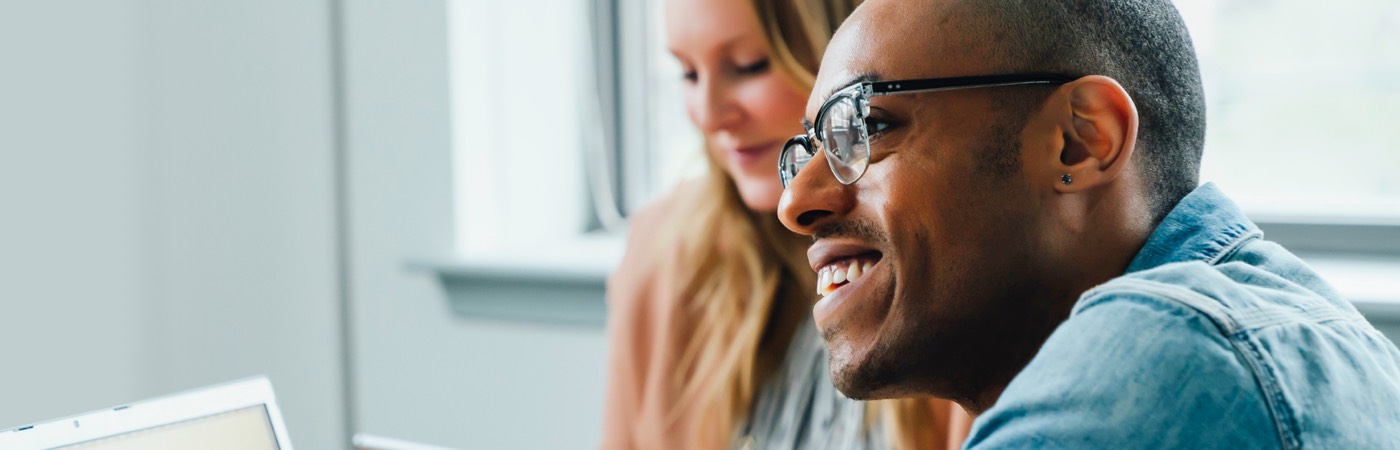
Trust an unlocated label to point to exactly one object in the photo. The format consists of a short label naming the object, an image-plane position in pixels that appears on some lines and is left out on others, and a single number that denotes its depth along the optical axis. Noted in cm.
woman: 136
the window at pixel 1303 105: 166
